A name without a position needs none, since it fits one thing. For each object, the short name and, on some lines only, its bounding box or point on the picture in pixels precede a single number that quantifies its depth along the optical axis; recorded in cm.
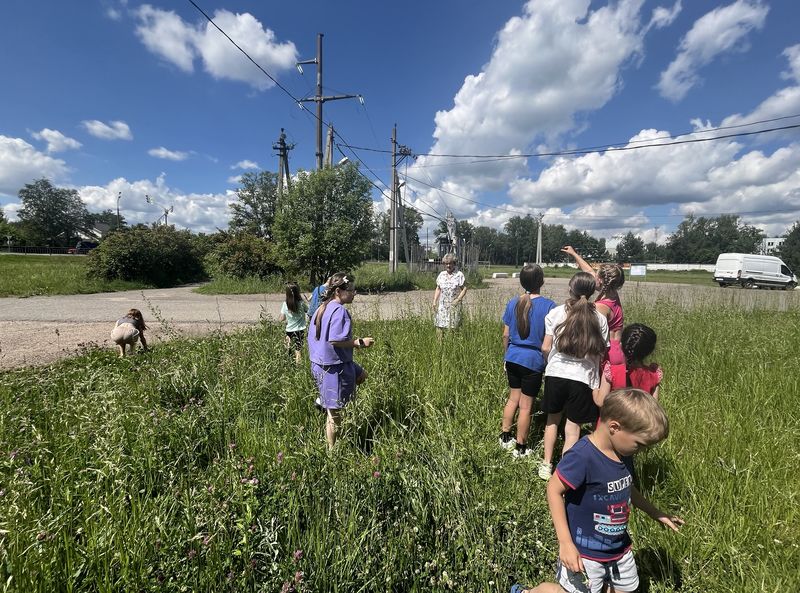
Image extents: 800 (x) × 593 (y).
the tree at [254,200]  4797
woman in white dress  539
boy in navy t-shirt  155
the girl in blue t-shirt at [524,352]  307
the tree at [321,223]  1423
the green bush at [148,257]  1656
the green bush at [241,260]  1759
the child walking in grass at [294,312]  518
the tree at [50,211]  7812
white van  2750
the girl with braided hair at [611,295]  323
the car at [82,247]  5869
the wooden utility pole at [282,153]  3206
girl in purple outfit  298
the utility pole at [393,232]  2117
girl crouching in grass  538
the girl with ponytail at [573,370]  256
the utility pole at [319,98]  1571
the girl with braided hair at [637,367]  240
